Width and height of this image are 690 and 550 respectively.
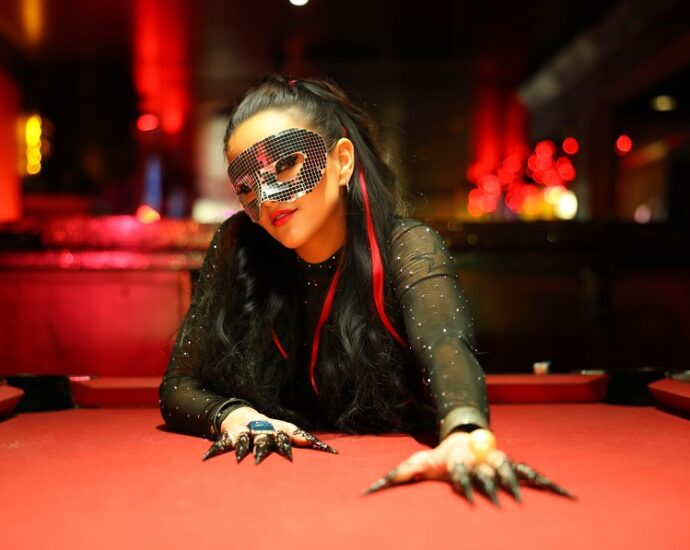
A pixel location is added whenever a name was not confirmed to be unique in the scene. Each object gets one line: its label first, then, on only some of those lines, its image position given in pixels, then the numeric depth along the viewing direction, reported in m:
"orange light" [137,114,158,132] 9.26
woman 1.67
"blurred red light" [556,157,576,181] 9.34
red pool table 1.00
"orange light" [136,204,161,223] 9.13
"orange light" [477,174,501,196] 10.11
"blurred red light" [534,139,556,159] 9.87
